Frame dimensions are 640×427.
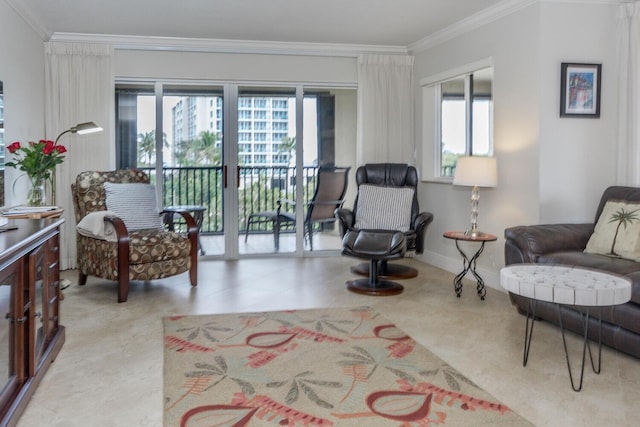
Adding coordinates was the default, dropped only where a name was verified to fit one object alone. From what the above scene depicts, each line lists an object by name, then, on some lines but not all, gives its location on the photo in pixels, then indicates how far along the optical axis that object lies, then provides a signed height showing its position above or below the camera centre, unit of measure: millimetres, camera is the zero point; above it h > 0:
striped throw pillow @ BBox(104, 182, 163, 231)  4738 -213
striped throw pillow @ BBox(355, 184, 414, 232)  5090 -264
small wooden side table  4164 -450
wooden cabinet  1985 -556
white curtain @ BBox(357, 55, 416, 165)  6148 +841
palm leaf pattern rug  2217 -955
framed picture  4137 +708
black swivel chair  4832 -38
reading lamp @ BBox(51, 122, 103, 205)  4355 +424
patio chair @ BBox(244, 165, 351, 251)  6234 -255
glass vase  3973 -93
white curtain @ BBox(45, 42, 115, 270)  5418 +737
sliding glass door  5816 +337
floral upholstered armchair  4191 -441
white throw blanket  4273 -368
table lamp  4262 +67
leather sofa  2801 -481
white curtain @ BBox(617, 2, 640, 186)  4020 +659
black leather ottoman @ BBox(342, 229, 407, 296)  4293 -553
